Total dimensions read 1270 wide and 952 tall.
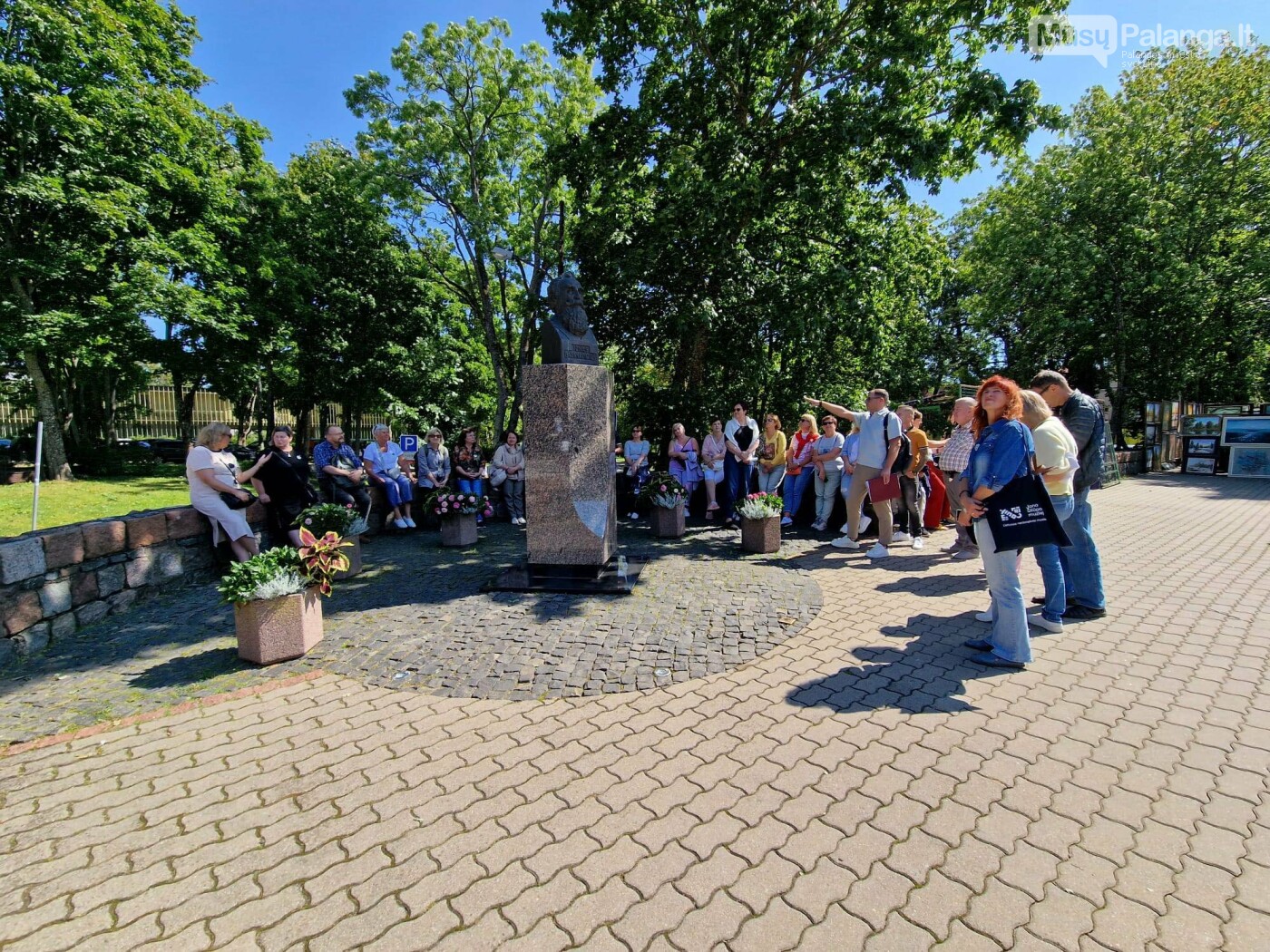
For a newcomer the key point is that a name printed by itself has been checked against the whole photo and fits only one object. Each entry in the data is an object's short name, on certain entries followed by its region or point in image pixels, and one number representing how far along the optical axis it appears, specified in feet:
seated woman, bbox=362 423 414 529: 29.09
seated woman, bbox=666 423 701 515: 31.99
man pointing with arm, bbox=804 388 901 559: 22.86
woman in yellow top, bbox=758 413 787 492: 28.96
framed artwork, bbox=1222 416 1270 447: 52.60
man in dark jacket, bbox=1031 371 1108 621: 15.70
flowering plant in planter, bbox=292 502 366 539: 21.38
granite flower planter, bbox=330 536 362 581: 21.62
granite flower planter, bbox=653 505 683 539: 28.45
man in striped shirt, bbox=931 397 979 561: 21.16
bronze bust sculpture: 20.12
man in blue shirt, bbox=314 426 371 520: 26.76
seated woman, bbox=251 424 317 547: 22.27
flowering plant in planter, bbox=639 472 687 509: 28.40
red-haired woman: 12.35
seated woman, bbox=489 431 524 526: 33.40
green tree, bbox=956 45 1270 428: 60.13
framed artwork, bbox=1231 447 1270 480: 52.31
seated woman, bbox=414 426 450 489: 31.17
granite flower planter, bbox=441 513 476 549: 26.53
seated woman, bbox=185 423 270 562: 18.06
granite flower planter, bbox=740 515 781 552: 24.12
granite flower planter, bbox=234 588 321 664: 13.51
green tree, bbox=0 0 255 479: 45.27
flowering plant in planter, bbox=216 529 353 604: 13.50
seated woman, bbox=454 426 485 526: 31.22
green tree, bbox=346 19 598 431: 53.06
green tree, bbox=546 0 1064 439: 30.89
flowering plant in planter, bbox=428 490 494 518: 26.30
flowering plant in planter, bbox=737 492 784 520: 24.04
